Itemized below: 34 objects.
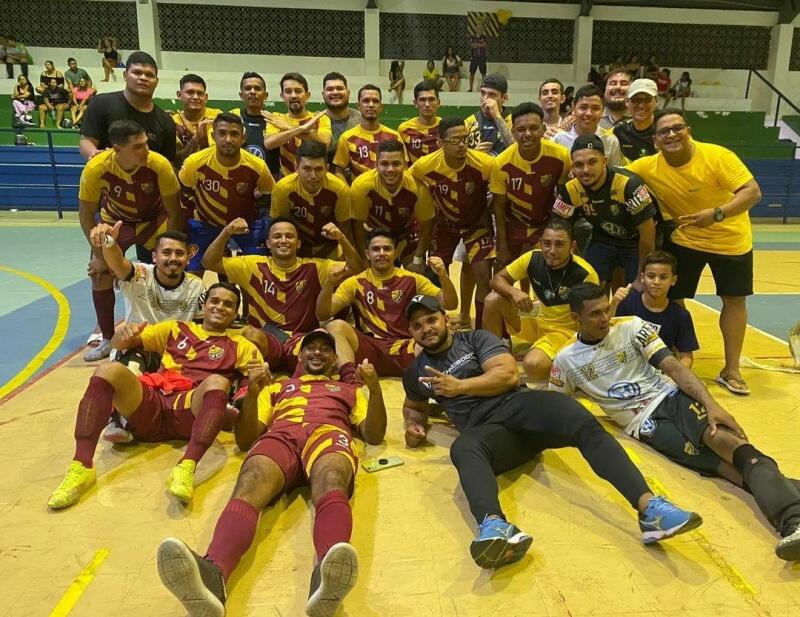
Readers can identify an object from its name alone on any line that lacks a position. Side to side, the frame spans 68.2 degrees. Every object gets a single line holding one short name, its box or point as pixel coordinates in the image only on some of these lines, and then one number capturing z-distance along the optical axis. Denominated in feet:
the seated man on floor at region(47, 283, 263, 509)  10.48
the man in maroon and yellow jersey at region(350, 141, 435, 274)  16.25
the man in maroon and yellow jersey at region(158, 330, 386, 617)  7.13
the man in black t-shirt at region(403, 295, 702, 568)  8.45
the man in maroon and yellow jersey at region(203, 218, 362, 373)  15.23
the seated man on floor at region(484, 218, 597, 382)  14.07
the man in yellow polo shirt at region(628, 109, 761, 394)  13.75
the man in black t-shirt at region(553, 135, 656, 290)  14.30
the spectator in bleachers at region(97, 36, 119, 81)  56.13
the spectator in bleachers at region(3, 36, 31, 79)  55.83
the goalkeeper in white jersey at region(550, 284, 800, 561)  10.23
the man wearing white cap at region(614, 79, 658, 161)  15.99
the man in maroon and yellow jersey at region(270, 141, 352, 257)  15.85
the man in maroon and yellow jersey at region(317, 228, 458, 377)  15.03
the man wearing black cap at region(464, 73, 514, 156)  19.27
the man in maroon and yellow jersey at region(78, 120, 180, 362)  15.26
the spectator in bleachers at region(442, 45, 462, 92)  61.16
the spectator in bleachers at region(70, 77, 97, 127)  50.58
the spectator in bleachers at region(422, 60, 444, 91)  60.54
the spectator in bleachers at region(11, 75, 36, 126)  49.67
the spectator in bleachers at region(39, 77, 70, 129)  50.72
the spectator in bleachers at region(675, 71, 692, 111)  61.87
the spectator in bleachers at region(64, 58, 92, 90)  53.31
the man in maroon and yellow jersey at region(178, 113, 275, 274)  16.15
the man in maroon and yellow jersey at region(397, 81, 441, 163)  20.62
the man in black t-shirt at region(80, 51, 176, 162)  16.06
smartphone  11.28
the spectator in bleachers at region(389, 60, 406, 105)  59.67
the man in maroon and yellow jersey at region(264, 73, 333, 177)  18.52
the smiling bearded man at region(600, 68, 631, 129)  18.21
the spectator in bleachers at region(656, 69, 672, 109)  60.08
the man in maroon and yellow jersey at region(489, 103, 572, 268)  15.90
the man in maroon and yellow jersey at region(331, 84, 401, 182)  19.19
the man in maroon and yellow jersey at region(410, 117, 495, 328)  16.73
